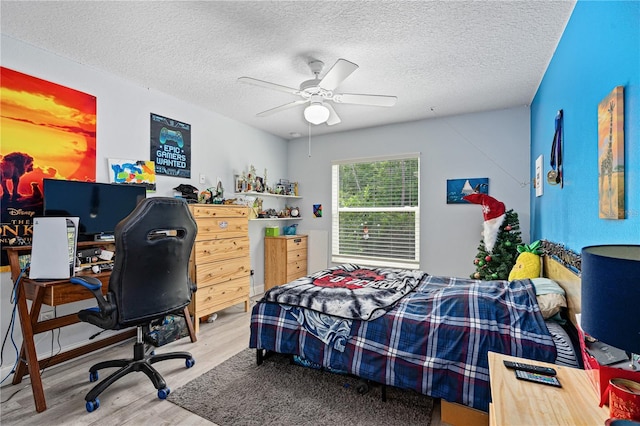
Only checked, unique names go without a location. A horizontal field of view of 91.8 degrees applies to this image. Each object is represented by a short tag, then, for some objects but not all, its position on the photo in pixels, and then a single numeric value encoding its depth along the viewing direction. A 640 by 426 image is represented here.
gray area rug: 1.79
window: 4.28
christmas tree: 3.05
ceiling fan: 2.32
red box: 0.86
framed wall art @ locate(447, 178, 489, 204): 3.78
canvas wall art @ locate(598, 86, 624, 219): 1.23
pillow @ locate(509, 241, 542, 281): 2.44
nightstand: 0.86
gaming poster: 3.22
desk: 1.93
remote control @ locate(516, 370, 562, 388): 1.03
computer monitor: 2.27
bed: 1.66
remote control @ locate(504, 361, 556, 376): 1.10
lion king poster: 2.22
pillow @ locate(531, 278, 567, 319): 1.75
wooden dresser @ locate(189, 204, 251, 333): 3.07
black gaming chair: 1.85
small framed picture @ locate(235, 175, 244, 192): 4.12
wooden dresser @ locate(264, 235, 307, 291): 4.52
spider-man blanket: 2.05
